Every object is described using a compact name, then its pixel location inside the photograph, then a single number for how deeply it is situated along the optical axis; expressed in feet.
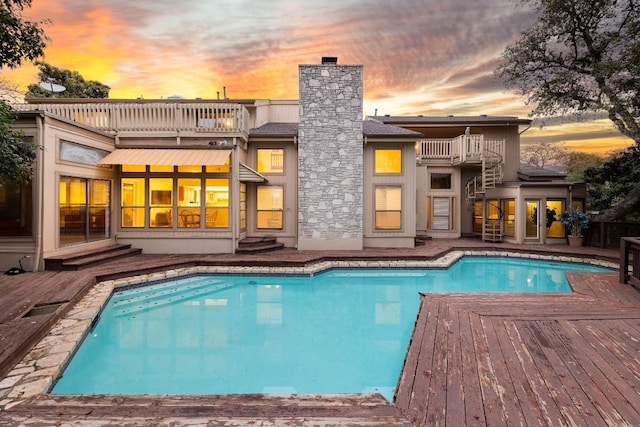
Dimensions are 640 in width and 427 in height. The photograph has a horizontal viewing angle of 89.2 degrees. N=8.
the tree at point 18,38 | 16.42
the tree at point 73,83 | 78.07
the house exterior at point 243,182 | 28.04
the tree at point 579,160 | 103.09
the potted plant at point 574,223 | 42.29
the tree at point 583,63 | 38.50
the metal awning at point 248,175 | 36.32
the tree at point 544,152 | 117.08
